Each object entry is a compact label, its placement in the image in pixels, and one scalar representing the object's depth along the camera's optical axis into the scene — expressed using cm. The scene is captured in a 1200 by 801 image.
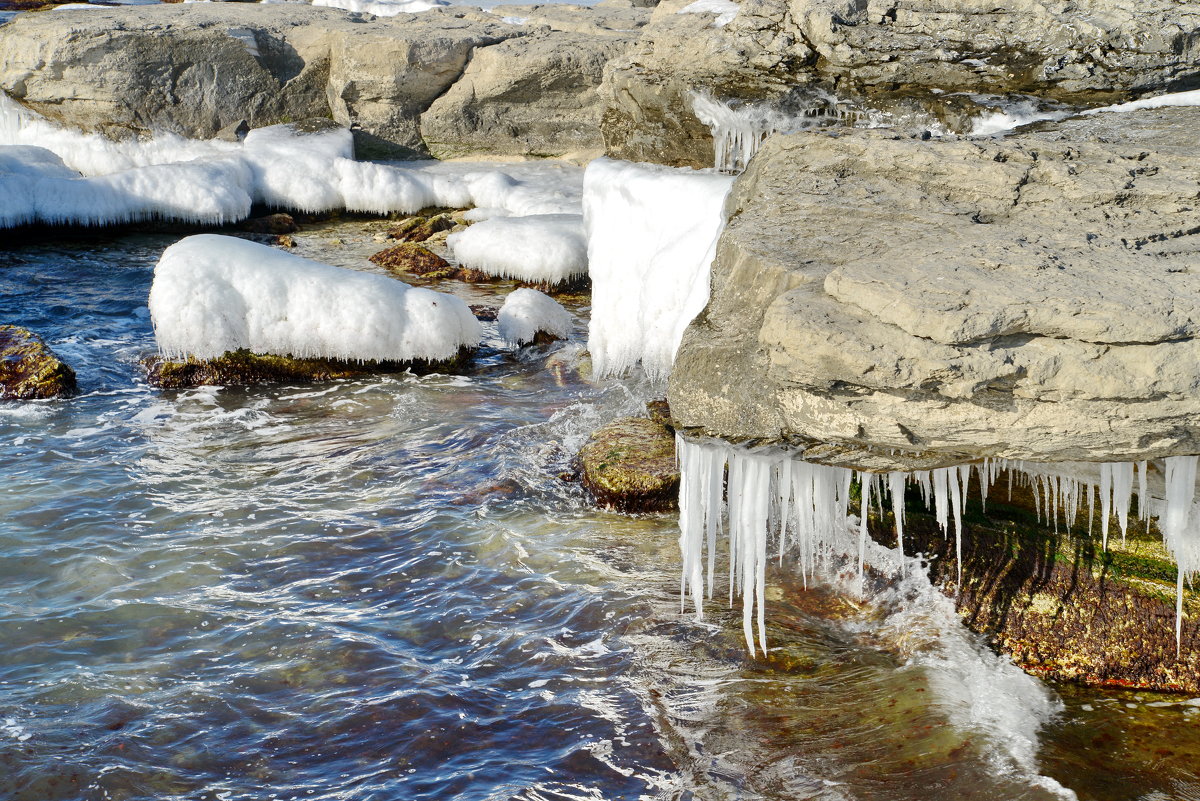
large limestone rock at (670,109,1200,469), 360
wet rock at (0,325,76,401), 853
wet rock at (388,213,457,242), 1452
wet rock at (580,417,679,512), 668
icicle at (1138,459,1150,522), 430
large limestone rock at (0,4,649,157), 1614
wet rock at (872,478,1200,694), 479
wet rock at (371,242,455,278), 1292
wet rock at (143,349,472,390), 890
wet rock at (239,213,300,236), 1480
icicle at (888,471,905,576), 456
